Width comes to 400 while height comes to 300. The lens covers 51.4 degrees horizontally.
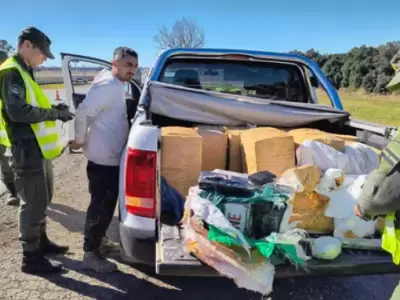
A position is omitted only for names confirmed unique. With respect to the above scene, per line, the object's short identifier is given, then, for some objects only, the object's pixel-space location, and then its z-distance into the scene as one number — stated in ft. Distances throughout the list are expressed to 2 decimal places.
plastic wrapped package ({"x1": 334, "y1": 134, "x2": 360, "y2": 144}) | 11.20
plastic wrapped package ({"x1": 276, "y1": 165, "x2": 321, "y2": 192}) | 8.53
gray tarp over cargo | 12.37
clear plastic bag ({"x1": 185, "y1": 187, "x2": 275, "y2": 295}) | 7.48
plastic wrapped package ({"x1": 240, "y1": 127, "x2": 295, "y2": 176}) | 9.84
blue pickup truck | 8.09
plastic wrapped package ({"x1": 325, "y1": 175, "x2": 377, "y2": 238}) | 8.44
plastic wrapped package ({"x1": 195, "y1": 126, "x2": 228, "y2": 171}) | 10.77
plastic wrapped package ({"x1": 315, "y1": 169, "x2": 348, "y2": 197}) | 8.60
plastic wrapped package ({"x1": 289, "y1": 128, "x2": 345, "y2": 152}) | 10.24
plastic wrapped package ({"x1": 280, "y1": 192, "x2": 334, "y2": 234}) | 8.52
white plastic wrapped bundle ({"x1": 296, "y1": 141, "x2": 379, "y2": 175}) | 9.84
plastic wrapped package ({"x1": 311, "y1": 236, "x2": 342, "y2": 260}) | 7.87
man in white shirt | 10.94
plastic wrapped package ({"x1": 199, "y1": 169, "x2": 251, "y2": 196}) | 8.34
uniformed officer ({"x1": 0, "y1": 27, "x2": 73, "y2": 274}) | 10.67
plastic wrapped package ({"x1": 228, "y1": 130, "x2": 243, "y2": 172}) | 11.11
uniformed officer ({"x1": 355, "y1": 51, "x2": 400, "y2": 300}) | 5.93
